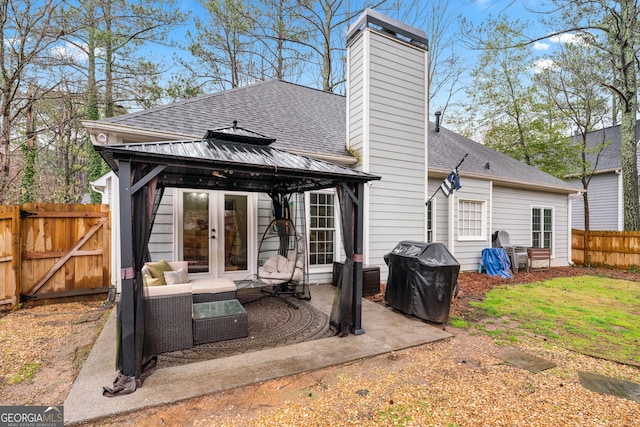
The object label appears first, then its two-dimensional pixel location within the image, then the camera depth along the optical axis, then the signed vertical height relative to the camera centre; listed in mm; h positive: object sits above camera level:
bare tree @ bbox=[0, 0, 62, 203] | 5855 +3452
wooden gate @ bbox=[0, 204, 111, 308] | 4559 -598
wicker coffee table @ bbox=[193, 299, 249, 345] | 3234 -1220
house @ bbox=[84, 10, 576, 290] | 5254 +1217
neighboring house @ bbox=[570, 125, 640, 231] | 12727 +1015
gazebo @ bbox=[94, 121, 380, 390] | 2480 +360
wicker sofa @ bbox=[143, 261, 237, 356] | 2916 -1055
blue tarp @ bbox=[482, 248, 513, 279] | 7922 -1338
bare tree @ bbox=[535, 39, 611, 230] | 11562 +5179
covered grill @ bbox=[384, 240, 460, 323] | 4008 -949
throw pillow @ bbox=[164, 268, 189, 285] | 3625 -786
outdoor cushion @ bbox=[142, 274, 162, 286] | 3222 -736
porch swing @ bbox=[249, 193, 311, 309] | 4922 -785
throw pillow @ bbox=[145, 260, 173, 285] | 3541 -687
